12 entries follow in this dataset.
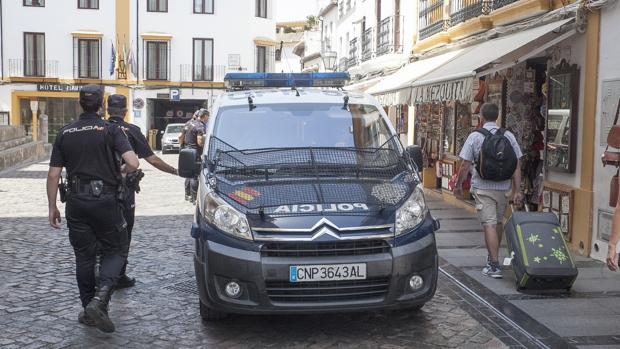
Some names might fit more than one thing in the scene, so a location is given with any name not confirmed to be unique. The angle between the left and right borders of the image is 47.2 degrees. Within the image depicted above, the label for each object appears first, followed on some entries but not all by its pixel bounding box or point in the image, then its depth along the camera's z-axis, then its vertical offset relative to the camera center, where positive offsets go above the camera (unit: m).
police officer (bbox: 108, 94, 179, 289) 6.60 -0.21
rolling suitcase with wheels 6.85 -1.25
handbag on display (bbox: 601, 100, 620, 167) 6.42 -0.16
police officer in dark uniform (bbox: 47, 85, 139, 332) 5.57 -0.57
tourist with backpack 7.45 -0.50
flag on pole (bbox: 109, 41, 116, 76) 40.47 +3.34
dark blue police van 5.18 -0.80
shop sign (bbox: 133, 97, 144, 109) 40.38 +0.97
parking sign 41.22 +1.49
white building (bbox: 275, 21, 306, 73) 60.22 +7.72
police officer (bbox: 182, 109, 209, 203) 13.25 -0.23
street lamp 23.31 +2.11
